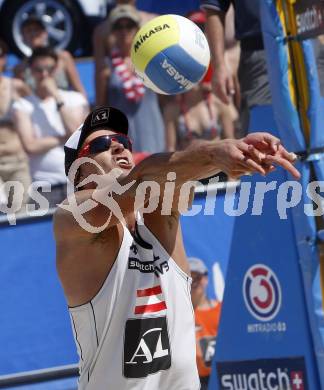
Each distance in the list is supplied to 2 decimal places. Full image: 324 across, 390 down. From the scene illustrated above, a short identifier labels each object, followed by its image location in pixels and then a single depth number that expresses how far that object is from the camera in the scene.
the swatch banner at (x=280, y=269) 9.88
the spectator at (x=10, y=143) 15.24
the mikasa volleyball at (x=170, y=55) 9.25
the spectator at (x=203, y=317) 12.87
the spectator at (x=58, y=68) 16.42
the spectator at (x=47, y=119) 15.50
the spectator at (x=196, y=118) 15.95
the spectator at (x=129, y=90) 16.17
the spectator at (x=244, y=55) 10.91
